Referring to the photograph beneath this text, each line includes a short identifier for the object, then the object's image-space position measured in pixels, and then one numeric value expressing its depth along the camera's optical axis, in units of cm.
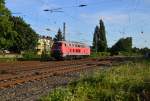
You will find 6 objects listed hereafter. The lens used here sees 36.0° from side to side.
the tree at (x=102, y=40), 7286
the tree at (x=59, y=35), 8706
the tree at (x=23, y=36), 6070
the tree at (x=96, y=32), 8115
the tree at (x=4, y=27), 4137
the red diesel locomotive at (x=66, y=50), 3197
